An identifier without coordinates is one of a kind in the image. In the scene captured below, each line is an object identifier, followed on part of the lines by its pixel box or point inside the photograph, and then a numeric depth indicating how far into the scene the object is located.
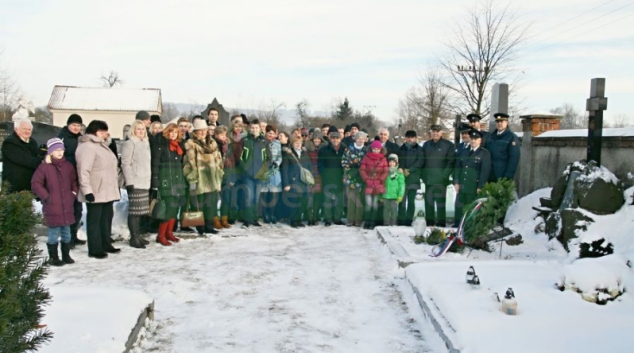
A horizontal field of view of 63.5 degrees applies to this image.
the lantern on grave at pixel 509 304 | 4.00
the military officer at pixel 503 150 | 8.12
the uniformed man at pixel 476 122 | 8.91
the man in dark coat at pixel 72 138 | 6.81
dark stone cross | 6.60
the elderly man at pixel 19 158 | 6.25
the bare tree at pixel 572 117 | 63.42
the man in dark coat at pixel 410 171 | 9.07
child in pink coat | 8.79
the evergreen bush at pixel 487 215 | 6.55
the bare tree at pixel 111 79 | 68.12
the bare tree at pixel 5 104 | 29.42
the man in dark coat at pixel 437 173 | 8.87
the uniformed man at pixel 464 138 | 8.70
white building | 45.41
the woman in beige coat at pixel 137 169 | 6.88
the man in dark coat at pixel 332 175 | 9.30
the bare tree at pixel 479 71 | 21.22
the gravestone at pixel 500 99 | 11.27
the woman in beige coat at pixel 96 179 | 6.33
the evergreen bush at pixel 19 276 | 2.24
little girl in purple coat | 5.97
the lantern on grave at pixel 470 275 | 4.78
